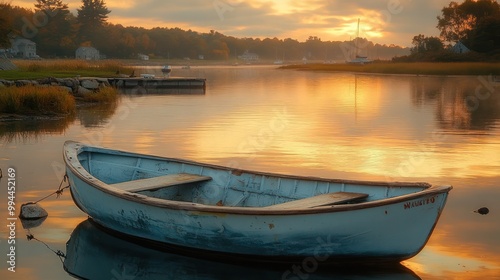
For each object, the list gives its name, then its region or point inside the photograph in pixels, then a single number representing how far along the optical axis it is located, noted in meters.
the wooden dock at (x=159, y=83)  50.57
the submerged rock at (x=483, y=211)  12.68
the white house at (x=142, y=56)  166.73
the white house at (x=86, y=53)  124.23
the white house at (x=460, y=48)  95.75
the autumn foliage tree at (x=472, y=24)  90.38
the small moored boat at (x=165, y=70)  84.73
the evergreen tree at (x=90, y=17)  145.75
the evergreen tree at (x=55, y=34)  120.50
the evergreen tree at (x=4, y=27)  41.28
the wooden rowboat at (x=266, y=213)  9.09
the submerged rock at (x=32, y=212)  12.17
